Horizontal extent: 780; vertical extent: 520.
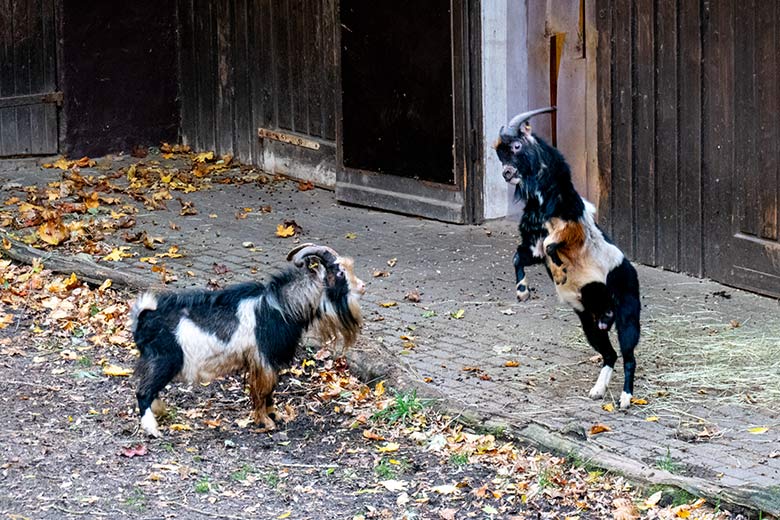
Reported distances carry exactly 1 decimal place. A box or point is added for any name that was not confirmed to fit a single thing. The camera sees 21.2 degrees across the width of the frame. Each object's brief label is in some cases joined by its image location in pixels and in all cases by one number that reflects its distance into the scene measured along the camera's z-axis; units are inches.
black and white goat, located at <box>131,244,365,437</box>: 397.9
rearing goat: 405.1
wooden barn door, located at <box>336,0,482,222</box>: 633.8
